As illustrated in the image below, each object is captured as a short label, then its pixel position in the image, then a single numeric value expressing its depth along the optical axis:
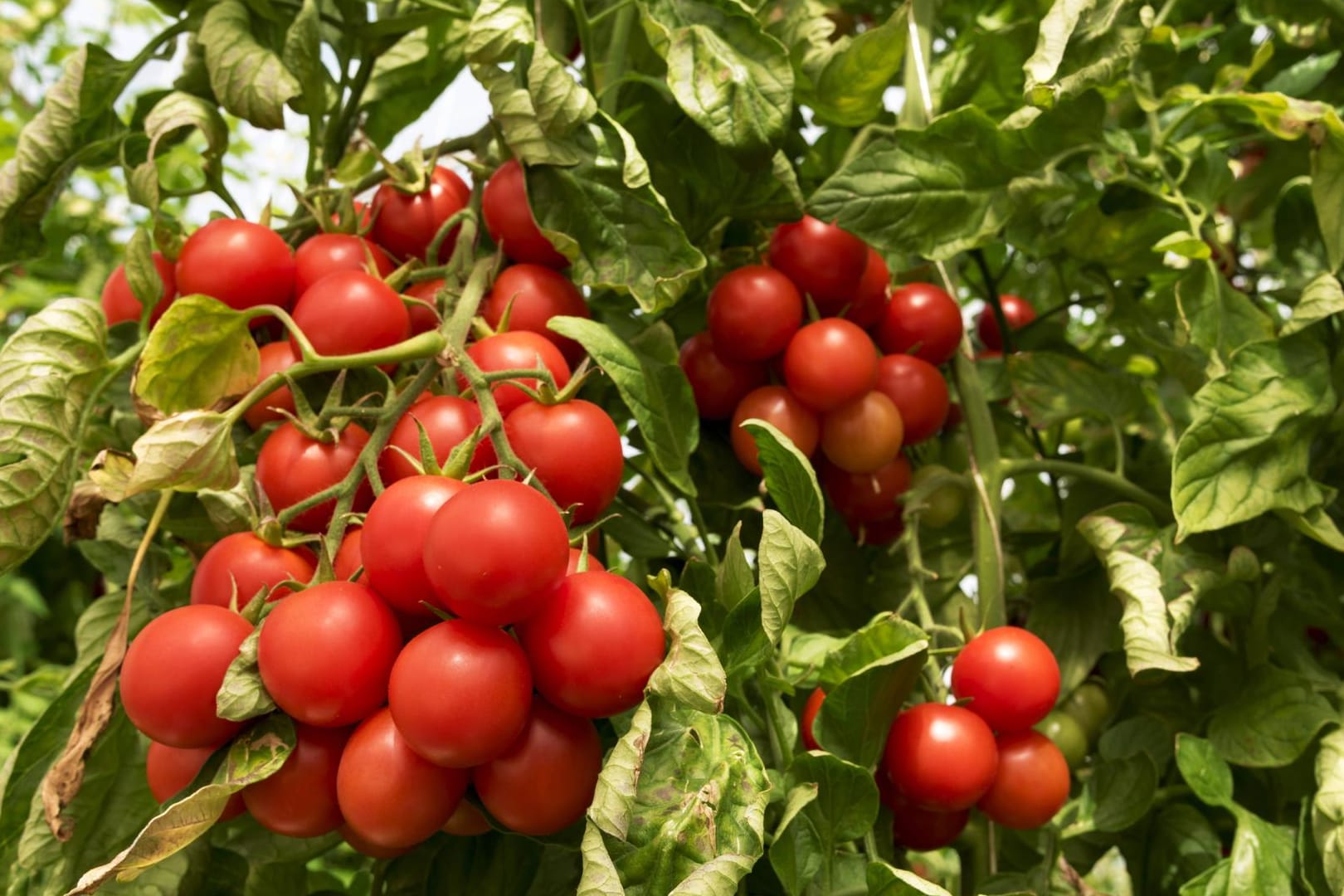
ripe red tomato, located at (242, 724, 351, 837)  0.40
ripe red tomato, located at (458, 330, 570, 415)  0.45
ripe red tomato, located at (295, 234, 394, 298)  0.52
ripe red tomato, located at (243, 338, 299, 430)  0.48
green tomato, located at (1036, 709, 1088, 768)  0.64
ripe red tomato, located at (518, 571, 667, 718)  0.38
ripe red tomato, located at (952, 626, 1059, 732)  0.51
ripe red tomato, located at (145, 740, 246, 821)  0.43
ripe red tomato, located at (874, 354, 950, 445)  0.61
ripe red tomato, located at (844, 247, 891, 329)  0.62
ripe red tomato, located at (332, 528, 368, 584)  0.42
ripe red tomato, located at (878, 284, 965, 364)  0.63
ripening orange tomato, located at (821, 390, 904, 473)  0.59
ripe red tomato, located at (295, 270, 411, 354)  0.46
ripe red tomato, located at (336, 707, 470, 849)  0.38
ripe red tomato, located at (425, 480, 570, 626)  0.36
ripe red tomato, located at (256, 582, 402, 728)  0.38
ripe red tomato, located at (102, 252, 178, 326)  0.56
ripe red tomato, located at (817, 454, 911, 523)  0.63
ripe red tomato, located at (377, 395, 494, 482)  0.43
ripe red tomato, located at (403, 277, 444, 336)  0.53
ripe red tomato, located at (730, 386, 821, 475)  0.58
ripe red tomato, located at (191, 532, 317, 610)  0.43
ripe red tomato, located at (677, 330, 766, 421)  0.62
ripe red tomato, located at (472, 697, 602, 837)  0.39
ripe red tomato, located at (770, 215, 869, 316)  0.59
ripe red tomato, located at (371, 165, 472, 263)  0.57
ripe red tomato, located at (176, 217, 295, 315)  0.50
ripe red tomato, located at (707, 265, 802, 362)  0.57
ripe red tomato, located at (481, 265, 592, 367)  0.51
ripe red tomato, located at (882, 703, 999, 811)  0.50
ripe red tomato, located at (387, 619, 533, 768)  0.36
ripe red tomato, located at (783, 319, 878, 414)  0.56
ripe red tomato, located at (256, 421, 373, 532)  0.45
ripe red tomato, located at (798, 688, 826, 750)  0.52
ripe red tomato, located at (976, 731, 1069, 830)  0.53
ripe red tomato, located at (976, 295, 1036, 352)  0.81
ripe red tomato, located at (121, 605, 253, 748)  0.40
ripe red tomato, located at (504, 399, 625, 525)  0.43
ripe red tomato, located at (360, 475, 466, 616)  0.38
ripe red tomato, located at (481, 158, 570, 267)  0.53
